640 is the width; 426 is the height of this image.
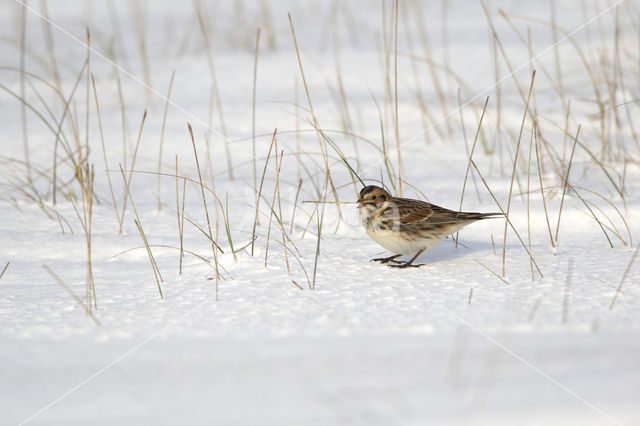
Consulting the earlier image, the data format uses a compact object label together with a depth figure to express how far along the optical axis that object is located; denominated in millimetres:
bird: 6656
